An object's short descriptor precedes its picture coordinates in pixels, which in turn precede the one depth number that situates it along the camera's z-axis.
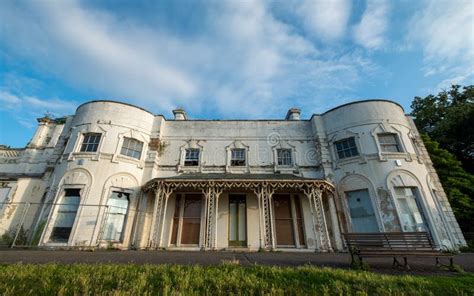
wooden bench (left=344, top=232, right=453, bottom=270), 5.95
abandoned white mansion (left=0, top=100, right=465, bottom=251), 11.28
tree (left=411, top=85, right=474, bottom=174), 17.17
